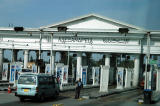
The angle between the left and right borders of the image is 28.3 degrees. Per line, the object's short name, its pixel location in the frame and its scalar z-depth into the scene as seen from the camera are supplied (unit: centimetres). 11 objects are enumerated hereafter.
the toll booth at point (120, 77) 3959
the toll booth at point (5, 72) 4454
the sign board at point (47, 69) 4131
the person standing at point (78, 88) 2534
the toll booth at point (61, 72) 3712
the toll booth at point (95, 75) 4331
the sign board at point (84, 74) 4088
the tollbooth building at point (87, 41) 4556
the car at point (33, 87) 2089
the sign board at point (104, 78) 3189
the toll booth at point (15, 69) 3600
